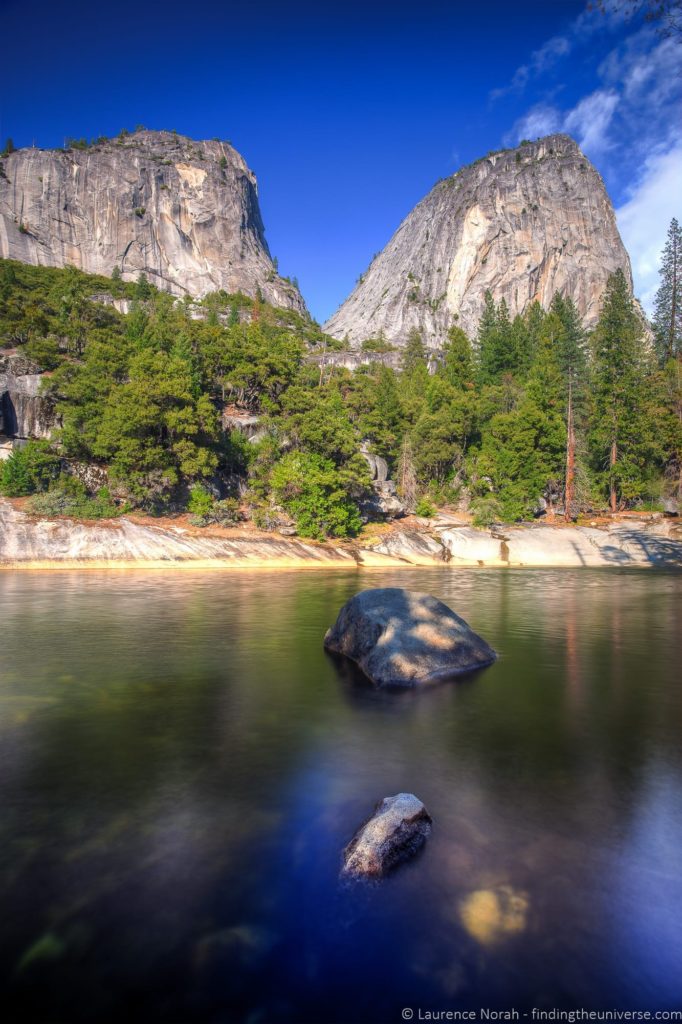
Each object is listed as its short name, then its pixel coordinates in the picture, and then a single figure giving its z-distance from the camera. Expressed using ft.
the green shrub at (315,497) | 124.06
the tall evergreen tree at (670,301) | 225.15
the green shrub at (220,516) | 121.90
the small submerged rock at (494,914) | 15.29
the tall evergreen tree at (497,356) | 214.48
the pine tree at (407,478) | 157.79
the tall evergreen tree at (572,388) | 146.61
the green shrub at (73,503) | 112.27
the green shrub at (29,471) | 117.91
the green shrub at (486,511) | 137.08
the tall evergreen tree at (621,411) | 148.87
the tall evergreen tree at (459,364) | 217.15
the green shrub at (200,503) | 124.57
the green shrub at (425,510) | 143.64
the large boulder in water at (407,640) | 38.17
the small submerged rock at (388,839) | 17.84
